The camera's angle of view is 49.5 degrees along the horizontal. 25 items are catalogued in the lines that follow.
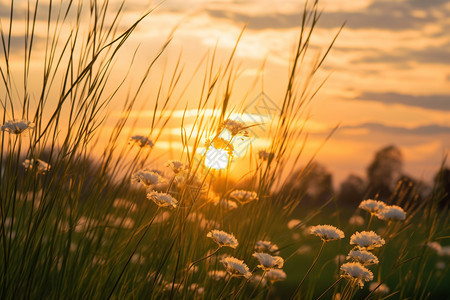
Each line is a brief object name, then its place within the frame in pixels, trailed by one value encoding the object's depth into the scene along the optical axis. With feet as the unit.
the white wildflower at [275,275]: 8.12
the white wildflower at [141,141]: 7.66
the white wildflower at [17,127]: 6.53
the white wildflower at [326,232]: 5.80
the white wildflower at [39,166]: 6.80
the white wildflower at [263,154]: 8.13
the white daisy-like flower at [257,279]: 8.70
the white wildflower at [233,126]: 6.10
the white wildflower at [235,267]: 5.37
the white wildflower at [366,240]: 6.04
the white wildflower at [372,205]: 7.22
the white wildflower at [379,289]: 7.93
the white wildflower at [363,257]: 5.74
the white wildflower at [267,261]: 5.53
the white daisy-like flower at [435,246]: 12.54
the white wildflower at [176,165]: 6.23
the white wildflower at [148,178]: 5.87
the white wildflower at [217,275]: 7.50
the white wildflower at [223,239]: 5.42
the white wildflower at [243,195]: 7.81
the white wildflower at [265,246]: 7.40
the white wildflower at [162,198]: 5.23
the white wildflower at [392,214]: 6.93
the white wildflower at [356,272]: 5.49
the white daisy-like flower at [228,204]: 8.87
